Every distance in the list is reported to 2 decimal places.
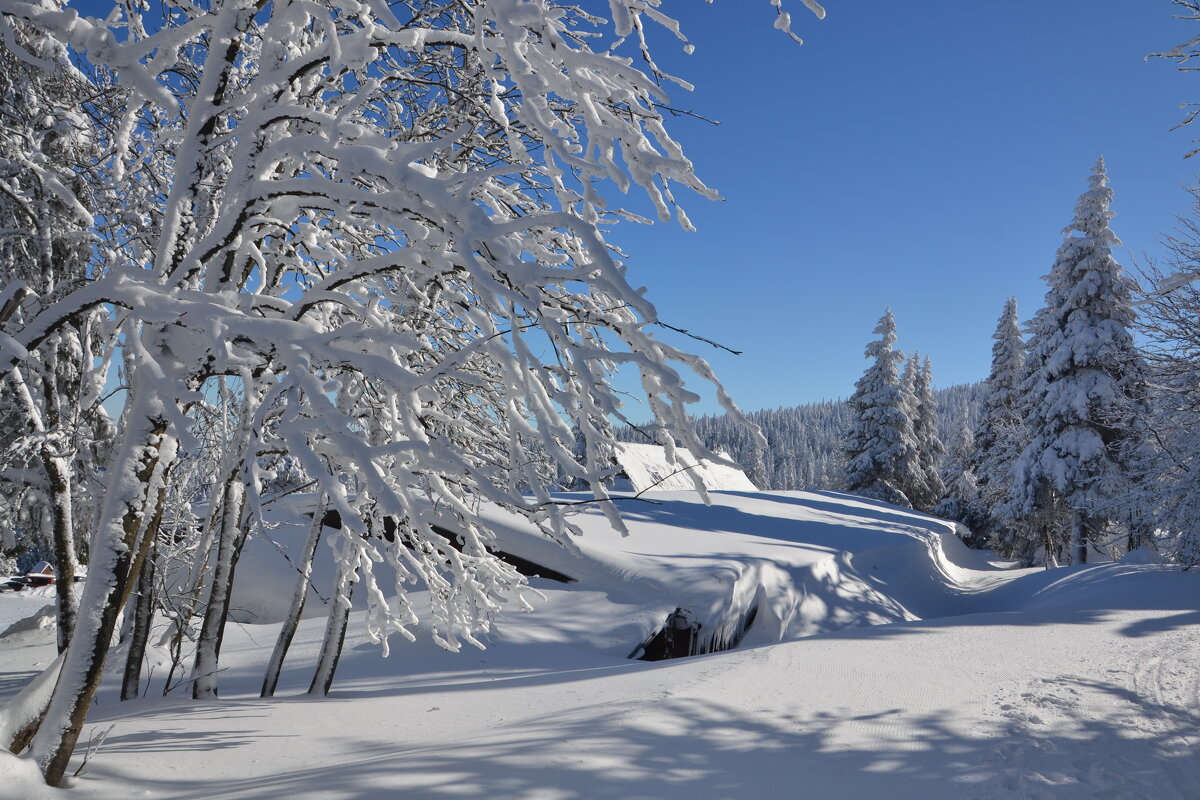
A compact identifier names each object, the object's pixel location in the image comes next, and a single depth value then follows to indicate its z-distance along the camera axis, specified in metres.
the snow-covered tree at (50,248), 5.20
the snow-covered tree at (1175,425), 11.16
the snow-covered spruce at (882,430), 31.47
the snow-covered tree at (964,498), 31.38
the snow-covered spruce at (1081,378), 18.20
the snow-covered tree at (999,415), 26.55
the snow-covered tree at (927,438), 35.16
